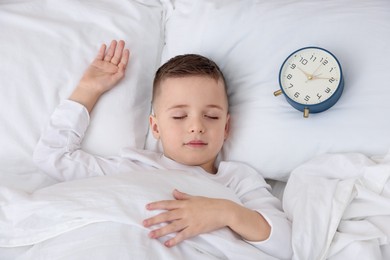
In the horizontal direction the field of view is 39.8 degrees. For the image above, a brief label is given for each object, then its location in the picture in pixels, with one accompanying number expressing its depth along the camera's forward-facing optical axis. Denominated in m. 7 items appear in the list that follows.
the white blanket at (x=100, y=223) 1.00
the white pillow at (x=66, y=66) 1.33
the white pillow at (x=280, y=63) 1.27
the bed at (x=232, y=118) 1.07
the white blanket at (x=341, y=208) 1.08
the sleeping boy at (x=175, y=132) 1.29
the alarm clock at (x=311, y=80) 1.24
